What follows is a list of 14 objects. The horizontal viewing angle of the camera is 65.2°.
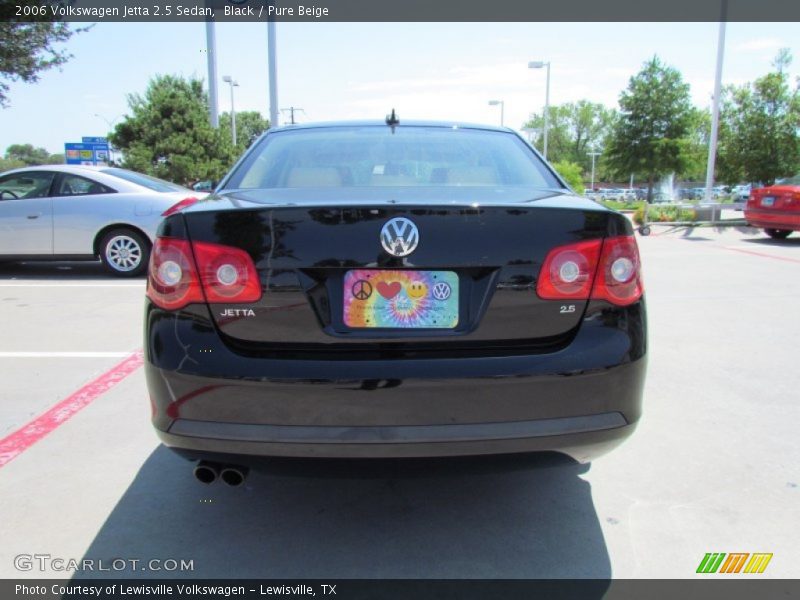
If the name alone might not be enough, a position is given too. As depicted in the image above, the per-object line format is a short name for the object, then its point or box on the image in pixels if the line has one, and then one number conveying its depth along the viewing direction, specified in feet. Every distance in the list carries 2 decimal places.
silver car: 27.55
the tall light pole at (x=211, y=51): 53.06
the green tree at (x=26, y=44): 50.83
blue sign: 89.20
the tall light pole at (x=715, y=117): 58.23
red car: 40.47
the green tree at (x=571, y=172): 99.97
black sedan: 6.57
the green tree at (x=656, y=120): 101.81
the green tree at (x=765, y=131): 68.54
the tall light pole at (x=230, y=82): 108.06
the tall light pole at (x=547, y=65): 92.55
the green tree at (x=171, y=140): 77.00
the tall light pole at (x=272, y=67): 60.80
